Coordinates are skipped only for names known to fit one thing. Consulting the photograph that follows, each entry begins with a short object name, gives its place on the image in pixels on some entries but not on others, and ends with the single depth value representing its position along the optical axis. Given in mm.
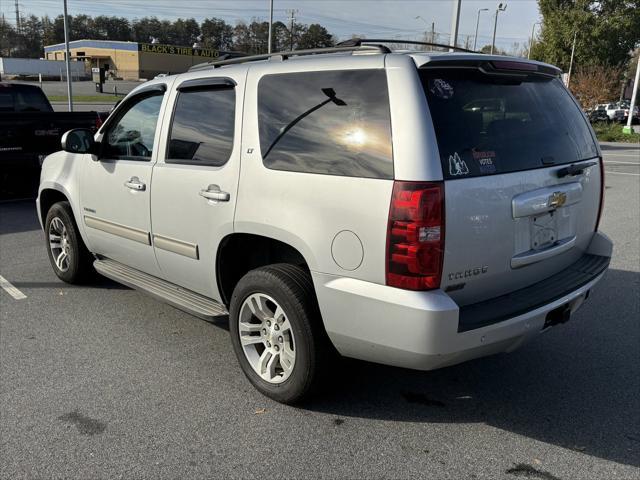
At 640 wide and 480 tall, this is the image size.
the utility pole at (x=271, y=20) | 30825
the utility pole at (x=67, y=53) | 19459
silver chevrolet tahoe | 2770
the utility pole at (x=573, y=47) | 48438
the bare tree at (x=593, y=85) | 35906
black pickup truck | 9102
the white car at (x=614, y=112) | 46438
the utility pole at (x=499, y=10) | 43125
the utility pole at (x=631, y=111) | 32081
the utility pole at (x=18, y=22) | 117619
